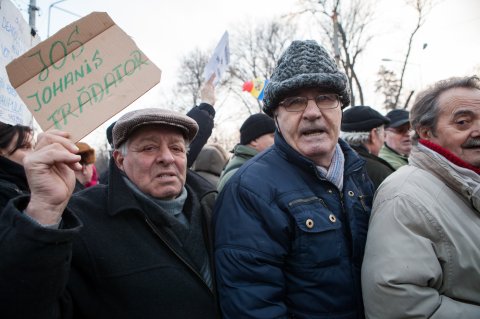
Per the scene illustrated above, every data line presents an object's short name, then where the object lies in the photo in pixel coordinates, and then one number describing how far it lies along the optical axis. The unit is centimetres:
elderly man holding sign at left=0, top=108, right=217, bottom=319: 117
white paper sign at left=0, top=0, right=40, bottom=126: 157
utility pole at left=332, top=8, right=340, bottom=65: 1131
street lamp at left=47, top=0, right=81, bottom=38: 876
